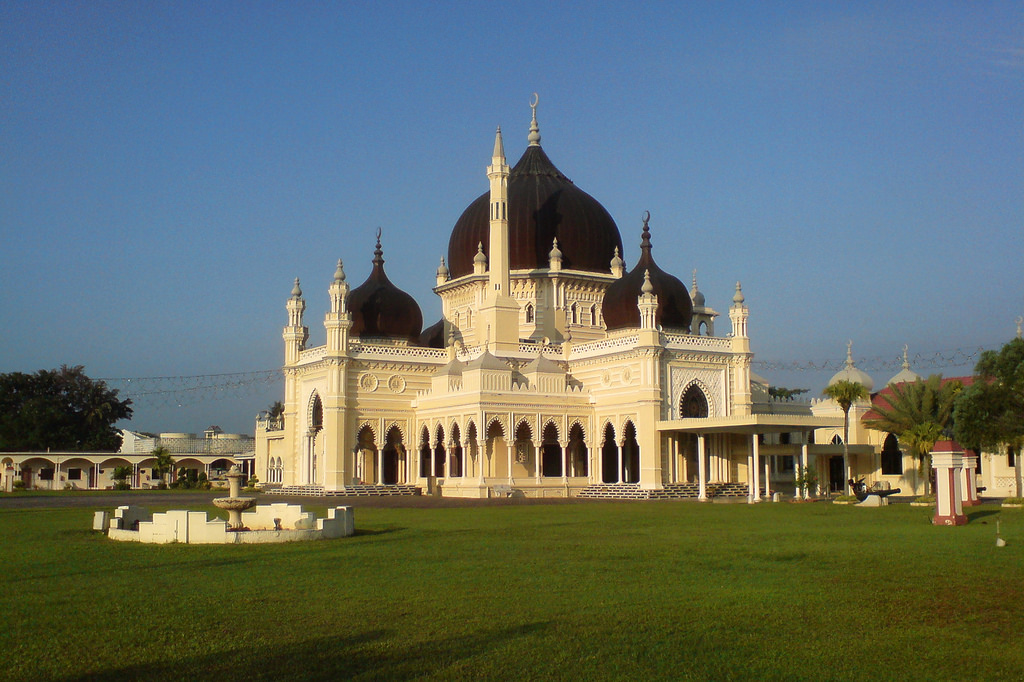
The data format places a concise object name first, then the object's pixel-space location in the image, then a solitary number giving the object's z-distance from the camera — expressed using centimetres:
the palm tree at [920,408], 4409
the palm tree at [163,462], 6975
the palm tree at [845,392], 4259
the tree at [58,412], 7894
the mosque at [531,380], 4478
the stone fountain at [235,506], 2032
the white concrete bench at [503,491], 4341
